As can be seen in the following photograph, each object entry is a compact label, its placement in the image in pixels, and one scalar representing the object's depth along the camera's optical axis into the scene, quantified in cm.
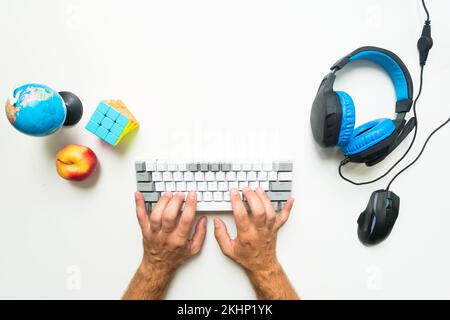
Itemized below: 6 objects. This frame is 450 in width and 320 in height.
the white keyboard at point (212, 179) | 55
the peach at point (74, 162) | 54
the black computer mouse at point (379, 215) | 57
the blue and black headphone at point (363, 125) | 49
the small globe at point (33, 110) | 43
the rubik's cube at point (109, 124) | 51
